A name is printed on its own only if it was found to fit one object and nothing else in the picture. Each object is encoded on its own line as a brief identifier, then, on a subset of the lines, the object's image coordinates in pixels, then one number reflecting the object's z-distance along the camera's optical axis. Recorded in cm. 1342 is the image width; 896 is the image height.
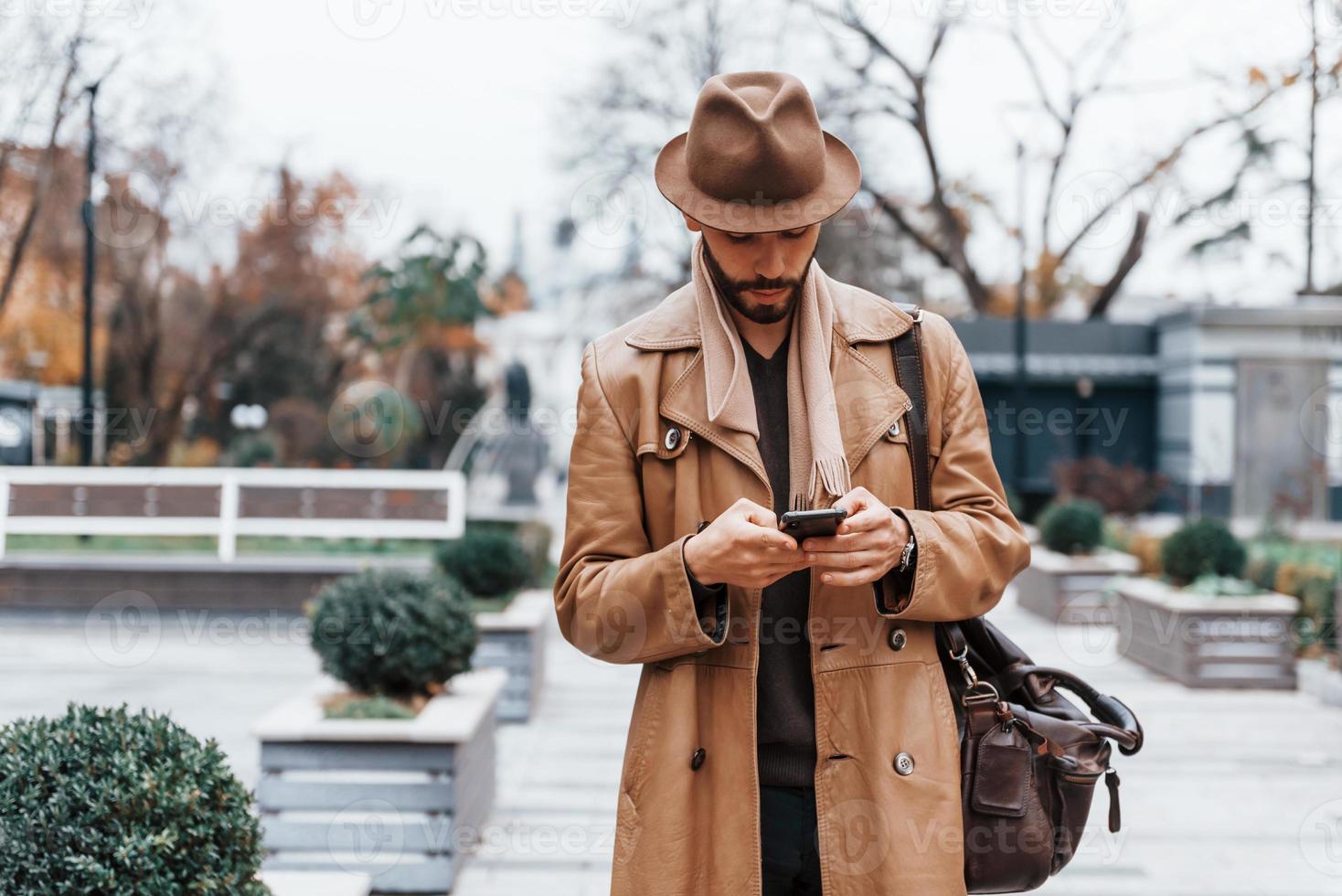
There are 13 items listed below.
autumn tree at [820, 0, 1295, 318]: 1980
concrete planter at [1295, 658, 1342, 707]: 782
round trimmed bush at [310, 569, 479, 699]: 502
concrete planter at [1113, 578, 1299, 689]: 843
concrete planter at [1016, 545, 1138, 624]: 1139
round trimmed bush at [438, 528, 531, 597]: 796
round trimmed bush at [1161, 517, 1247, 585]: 934
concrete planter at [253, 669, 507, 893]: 450
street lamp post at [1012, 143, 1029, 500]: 2022
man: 178
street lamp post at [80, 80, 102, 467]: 1234
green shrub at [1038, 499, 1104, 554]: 1205
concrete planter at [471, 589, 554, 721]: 741
